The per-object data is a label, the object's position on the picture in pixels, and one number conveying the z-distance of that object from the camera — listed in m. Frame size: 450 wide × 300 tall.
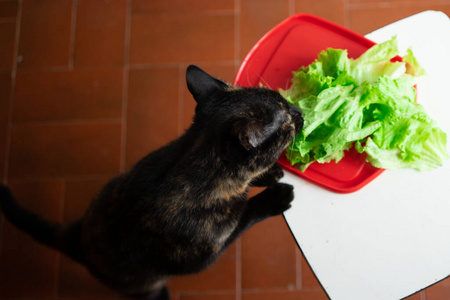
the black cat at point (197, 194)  1.13
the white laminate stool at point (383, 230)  1.18
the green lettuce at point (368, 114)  1.18
